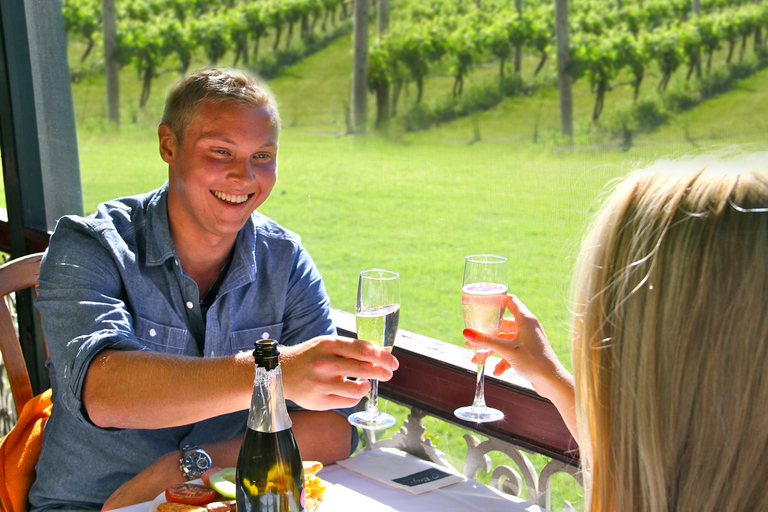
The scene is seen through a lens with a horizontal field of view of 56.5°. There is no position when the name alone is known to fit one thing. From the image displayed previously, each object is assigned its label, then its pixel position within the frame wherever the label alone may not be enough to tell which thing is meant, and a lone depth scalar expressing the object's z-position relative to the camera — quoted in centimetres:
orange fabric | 154
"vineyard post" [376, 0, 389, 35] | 655
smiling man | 132
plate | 113
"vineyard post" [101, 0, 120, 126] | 904
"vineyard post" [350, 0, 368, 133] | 658
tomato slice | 112
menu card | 132
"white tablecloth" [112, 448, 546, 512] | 122
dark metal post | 264
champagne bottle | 101
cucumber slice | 113
